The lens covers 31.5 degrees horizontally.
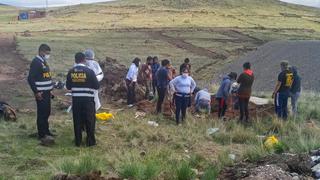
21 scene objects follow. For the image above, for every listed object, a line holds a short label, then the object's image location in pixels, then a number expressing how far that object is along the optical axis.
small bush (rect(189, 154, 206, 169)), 9.26
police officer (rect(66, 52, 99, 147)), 10.60
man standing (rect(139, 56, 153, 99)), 18.90
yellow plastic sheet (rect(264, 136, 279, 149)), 10.42
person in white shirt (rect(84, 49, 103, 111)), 12.48
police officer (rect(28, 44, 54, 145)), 10.69
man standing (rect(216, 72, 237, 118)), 15.78
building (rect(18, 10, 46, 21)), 87.34
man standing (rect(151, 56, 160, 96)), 19.02
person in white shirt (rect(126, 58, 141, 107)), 17.88
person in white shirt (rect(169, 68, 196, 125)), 14.36
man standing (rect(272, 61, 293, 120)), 14.98
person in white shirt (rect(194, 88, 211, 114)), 17.39
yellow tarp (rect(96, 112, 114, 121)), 14.24
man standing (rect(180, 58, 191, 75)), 14.56
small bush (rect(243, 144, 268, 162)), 9.39
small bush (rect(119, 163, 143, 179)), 7.95
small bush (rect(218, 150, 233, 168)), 9.27
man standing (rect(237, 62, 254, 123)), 14.84
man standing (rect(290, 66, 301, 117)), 15.38
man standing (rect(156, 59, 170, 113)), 15.80
